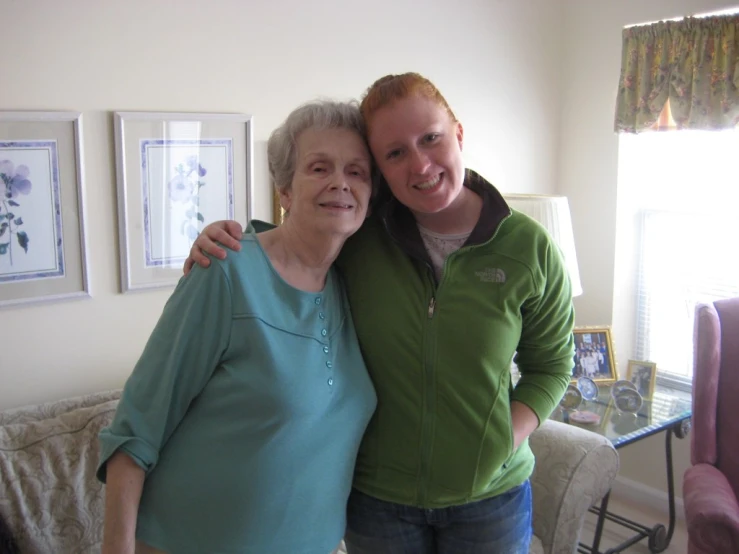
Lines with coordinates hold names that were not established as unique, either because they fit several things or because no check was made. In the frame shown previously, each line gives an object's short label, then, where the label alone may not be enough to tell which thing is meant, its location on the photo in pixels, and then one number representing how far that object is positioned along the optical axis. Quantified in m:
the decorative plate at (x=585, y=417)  2.55
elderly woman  1.15
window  3.05
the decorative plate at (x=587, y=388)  2.77
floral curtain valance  2.69
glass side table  2.52
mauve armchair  2.30
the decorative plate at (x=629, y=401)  2.67
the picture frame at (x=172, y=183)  2.22
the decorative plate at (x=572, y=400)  2.64
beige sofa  1.83
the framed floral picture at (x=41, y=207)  2.00
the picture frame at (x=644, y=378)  2.85
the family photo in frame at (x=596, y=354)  2.94
